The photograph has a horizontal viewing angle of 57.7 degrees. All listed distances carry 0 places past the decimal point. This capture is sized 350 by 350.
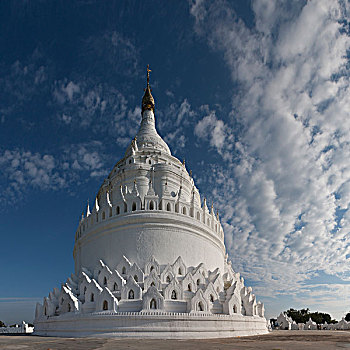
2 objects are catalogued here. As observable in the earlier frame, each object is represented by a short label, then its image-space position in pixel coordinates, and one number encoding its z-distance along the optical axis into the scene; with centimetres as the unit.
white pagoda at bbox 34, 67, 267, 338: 1936
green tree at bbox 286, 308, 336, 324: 6819
